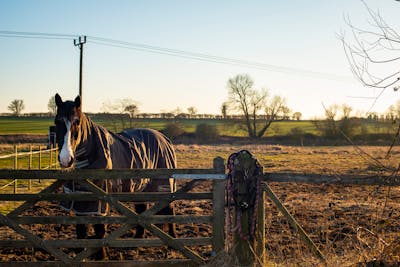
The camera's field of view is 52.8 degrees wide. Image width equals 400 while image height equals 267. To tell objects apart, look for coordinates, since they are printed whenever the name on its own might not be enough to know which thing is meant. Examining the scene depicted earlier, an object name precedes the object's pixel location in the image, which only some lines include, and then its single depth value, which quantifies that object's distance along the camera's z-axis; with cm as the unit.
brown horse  517
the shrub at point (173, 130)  4456
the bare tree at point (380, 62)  388
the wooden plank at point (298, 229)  456
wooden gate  466
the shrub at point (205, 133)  4788
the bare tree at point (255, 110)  5309
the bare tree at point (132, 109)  4408
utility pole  2469
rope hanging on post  463
